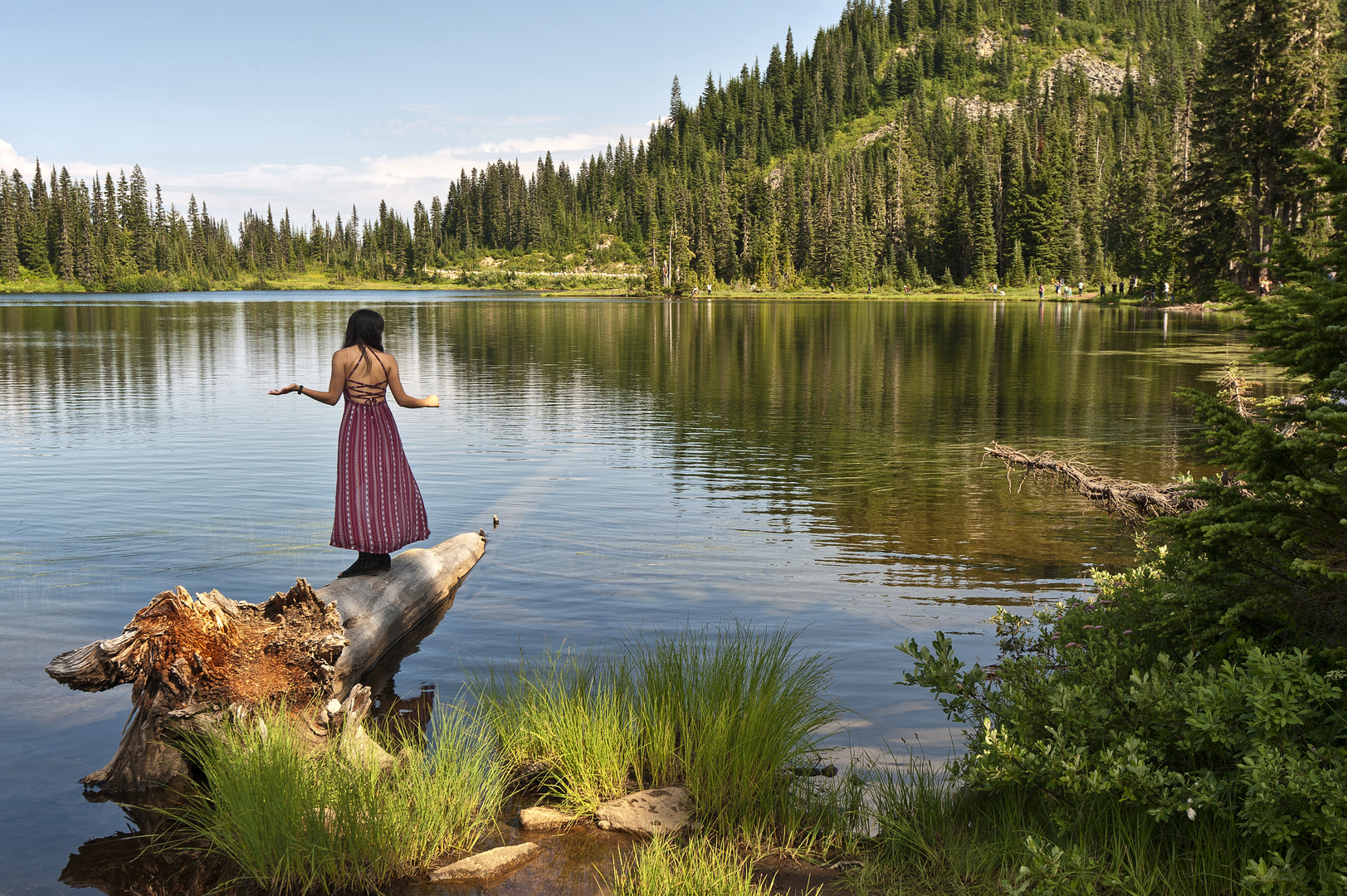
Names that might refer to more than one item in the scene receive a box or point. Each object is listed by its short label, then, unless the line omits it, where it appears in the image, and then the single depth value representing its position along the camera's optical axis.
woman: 9.47
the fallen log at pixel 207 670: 6.56
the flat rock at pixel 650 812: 5.88
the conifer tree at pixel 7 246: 182.00
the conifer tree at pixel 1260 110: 58.47
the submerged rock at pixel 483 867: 5.44
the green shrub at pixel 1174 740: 4.13
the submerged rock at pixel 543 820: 6.04
